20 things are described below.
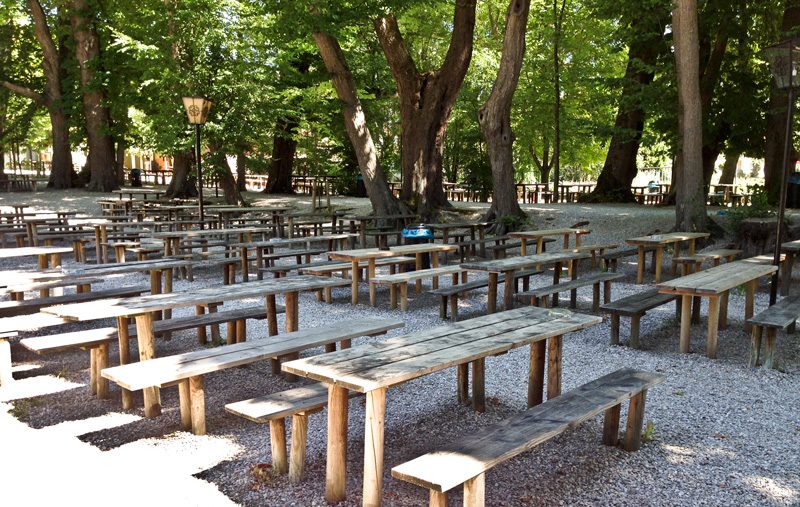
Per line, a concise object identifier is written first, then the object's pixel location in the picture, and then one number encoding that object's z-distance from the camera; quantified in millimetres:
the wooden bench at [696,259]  7773
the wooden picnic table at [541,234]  9844
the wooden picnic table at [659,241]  9248
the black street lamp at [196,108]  11094
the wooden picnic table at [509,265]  7031
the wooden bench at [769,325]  5406
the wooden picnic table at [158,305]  4309
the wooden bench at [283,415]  3318
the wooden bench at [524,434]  2541
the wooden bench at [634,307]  6091
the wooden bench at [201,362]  3604
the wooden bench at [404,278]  7426
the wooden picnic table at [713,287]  5637
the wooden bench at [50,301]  5797
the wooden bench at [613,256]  9711
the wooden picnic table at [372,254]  7980
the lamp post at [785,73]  7020
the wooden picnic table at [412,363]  2928
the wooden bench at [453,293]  7375
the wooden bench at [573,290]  7102
